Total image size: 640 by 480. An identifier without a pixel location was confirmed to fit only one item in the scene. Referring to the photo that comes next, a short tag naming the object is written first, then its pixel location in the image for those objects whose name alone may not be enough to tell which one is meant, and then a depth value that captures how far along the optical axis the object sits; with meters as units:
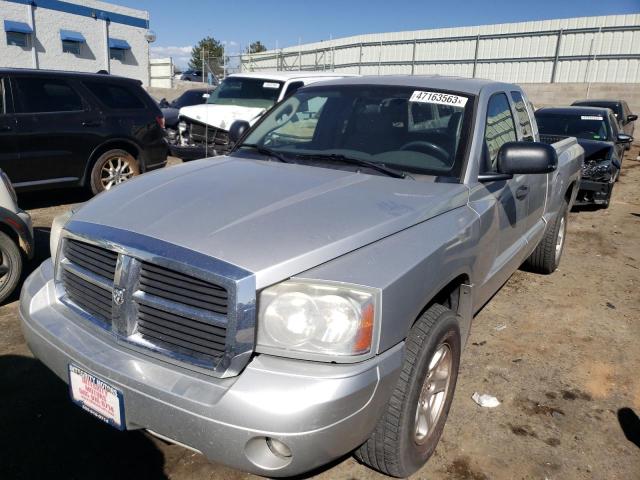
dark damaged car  8.26
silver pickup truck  1.88
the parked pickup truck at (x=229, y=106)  9.11
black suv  6.62
